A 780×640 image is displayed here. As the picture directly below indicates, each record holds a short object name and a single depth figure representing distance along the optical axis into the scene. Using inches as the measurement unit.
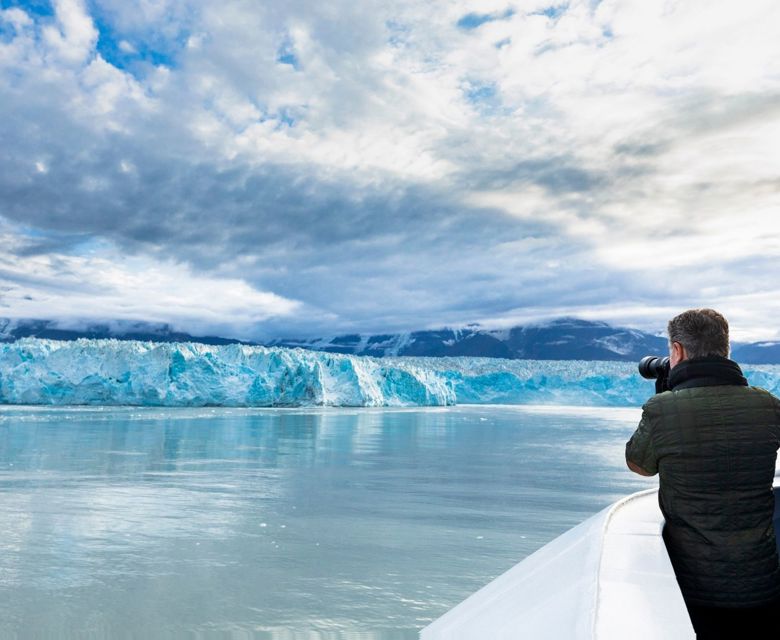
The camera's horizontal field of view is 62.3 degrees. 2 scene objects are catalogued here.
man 65.4
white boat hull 55.2
